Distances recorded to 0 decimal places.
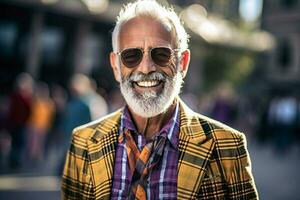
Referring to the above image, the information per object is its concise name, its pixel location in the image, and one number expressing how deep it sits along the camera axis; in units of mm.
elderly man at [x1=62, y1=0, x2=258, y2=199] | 2158
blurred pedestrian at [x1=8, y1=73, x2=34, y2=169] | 8414
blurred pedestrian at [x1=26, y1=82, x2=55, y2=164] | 9312
